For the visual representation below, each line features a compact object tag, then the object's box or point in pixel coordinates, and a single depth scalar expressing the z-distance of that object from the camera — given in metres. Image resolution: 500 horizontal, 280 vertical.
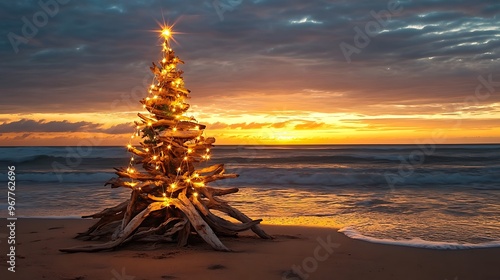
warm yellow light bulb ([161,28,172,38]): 7.09
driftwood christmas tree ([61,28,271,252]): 6.80
